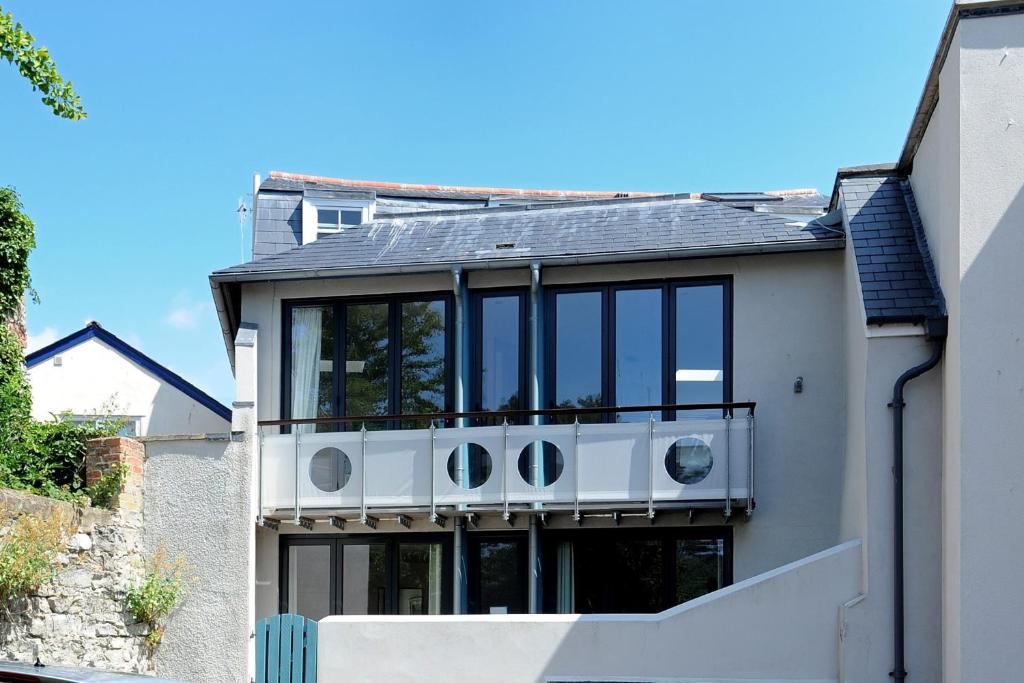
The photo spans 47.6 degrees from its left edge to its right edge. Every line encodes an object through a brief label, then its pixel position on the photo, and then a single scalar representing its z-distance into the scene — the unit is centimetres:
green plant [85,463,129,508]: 1243
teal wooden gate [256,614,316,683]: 1170
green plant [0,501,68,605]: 1039
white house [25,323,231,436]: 1761
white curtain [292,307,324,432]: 1375
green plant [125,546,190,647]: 1209
